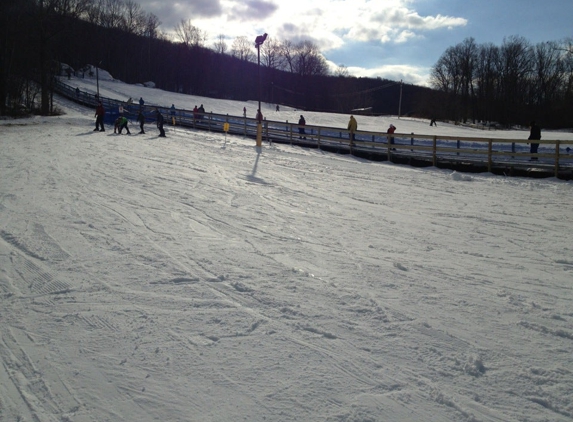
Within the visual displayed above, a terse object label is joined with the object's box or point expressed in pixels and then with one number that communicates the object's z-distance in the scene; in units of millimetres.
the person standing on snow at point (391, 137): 18244
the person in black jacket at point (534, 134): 15578
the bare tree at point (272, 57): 110688
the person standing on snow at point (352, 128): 19906
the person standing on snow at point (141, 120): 22656
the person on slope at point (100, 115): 22031
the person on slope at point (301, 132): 22266
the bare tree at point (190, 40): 100962
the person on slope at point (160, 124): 21703
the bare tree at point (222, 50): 114756
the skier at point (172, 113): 28816
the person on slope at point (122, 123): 22069
